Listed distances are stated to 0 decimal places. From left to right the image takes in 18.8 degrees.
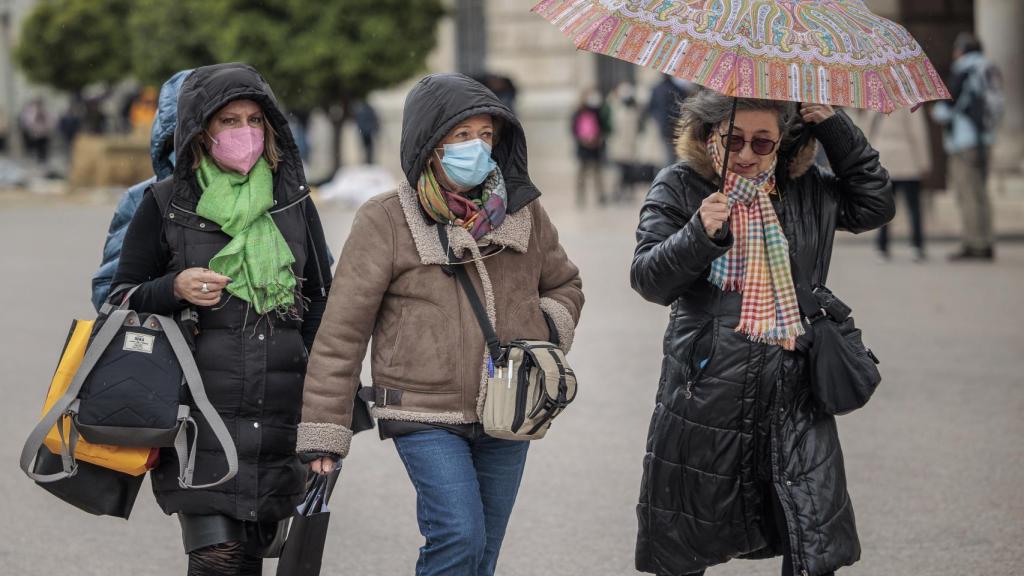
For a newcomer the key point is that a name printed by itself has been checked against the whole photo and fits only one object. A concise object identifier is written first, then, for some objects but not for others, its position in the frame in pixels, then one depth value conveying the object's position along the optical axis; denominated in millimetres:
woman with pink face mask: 8047
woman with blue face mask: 7592
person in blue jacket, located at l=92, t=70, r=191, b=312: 8948
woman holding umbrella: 7696
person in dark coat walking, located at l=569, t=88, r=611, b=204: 43131
